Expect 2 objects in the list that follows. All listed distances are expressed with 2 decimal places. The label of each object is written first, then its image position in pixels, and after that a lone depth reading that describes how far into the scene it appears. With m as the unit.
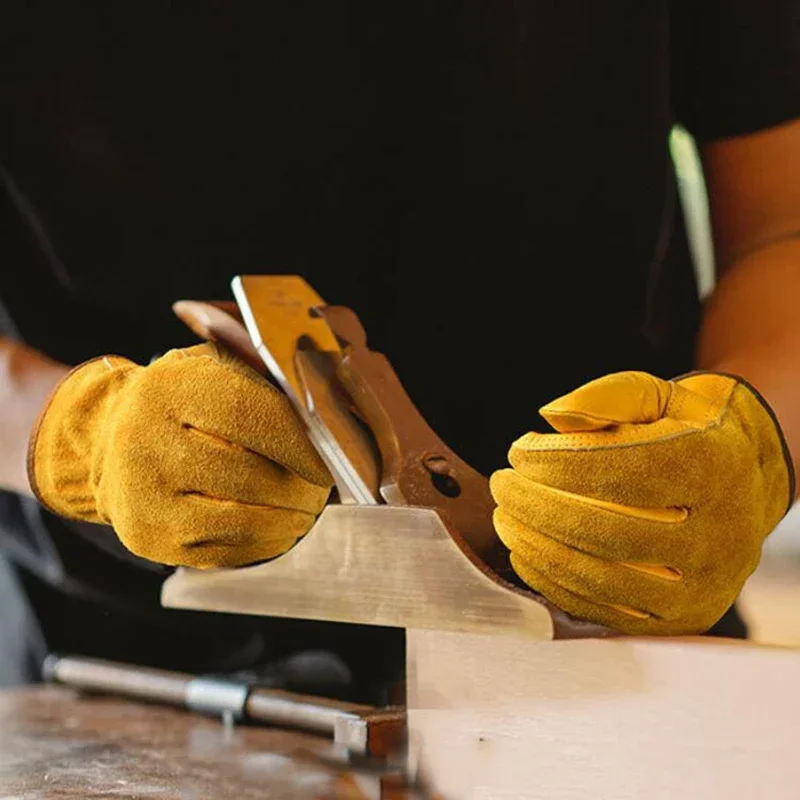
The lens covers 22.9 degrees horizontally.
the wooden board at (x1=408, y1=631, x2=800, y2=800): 0.77
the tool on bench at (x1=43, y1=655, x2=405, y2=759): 0.90
